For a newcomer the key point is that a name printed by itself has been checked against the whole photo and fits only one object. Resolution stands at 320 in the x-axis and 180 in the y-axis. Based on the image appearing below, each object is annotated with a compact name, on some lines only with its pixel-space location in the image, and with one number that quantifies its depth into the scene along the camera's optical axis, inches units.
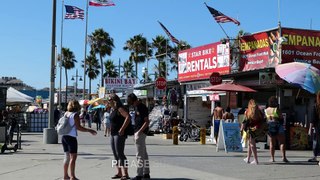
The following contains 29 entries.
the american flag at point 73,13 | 1651.1
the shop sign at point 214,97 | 932.0
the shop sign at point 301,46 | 766.5
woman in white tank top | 383.2
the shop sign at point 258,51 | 779.4
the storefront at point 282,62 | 743.7
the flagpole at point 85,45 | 2192.4
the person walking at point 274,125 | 522.6
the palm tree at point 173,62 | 2444.4
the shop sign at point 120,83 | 1547.9
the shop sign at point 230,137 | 650.8
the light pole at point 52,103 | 797.2
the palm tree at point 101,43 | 2807.6
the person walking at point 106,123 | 1019.0
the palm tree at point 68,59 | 3314.5
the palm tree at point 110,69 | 3307.1
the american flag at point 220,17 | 959.0
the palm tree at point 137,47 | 2748.5
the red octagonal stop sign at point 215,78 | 844.6
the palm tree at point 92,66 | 3191.2
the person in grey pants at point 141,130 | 396.2
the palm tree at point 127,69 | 3132.4
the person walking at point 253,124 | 504.7
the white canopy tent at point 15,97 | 1229.5
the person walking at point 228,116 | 717.6
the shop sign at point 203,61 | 910.1
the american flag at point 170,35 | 1273.4
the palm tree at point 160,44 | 2586.1
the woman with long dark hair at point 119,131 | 391.9
